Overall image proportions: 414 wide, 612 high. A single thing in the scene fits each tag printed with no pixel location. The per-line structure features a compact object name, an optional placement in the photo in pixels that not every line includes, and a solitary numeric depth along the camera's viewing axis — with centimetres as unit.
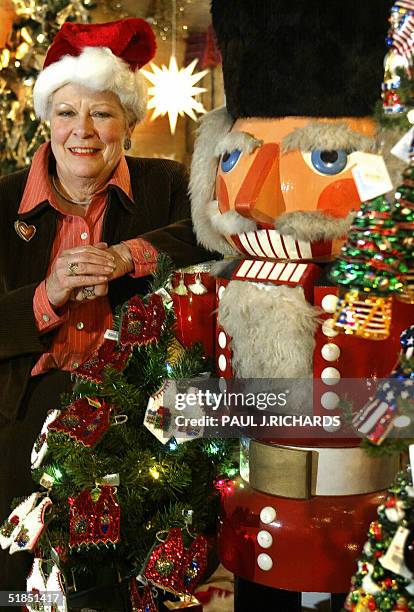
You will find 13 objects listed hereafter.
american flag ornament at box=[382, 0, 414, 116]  96
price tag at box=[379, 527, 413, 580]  94
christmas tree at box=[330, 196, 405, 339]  94
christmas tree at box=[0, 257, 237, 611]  139
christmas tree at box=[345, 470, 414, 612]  95
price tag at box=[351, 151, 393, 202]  95
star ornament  274
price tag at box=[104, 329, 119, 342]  145
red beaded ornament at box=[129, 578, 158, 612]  144
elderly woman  159
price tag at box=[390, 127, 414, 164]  94
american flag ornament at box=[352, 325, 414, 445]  95
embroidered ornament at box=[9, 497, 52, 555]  138
